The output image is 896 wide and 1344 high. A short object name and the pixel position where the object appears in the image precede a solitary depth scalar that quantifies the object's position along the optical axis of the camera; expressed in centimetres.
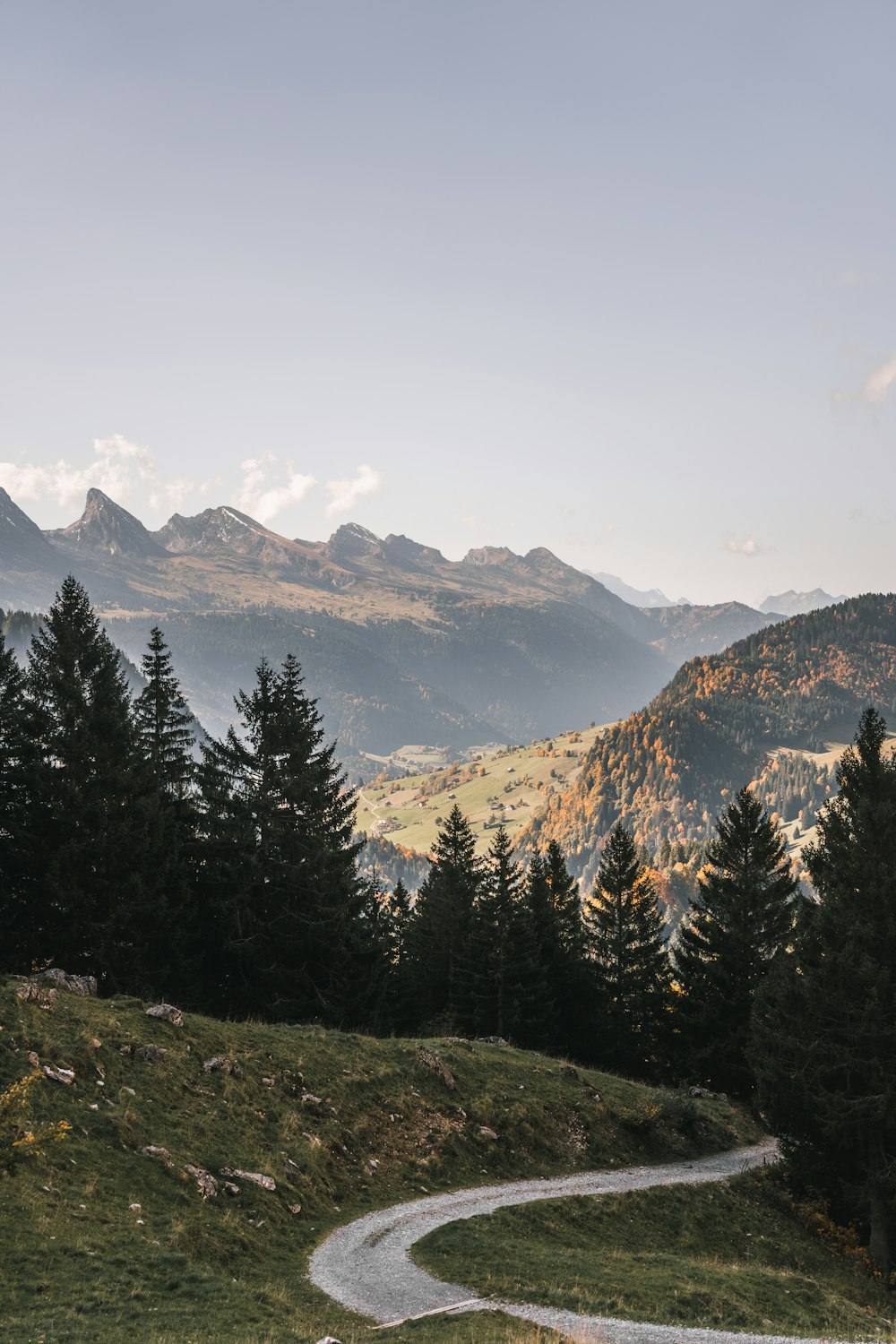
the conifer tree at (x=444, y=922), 6391
